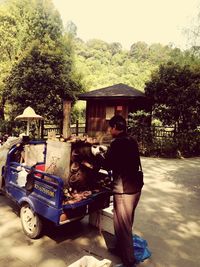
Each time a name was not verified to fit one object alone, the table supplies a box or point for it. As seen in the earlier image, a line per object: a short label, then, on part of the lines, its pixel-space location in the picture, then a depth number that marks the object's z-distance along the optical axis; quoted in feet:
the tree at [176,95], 43.62
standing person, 12.06
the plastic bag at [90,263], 10.00
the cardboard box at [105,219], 14.90
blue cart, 12.88
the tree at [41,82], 50.30
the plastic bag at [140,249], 13.15
